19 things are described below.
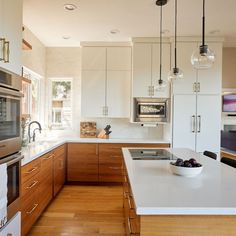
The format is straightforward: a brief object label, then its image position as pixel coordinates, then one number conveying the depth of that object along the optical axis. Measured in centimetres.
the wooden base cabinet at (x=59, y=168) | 350
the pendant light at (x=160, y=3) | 277
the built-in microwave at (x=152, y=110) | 429
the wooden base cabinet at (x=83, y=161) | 421
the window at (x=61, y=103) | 483
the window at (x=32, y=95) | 395
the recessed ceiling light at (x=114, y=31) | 378
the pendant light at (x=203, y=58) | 183
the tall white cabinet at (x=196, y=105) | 407
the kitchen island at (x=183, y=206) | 112
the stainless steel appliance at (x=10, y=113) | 165
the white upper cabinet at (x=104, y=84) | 443
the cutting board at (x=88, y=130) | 466
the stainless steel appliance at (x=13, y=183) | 176
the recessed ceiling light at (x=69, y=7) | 292
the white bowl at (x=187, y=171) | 172
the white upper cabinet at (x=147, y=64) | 419
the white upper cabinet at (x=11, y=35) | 168
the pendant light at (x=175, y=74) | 260
